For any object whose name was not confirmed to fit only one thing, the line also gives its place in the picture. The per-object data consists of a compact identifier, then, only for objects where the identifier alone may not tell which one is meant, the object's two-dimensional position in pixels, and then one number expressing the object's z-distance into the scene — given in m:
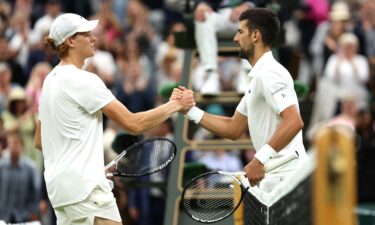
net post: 5.78
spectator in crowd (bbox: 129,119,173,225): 17.36
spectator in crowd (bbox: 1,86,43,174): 18.11
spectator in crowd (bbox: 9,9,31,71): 20.20
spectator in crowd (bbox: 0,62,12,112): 18.81
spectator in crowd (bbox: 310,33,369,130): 19.06
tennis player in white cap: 8.81
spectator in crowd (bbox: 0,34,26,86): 19.59
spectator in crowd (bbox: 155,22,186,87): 19.56
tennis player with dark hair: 9.01
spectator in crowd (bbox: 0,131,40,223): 17.02
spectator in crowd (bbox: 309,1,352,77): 20.17
